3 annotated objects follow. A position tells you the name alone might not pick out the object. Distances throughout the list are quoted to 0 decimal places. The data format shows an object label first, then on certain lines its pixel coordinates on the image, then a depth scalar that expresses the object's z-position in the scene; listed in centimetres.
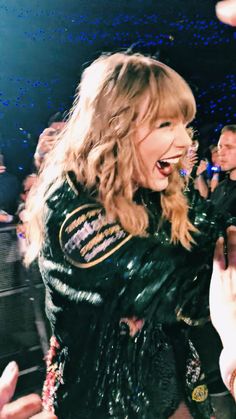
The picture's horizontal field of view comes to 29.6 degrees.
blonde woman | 122
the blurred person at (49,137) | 124
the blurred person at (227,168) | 134
